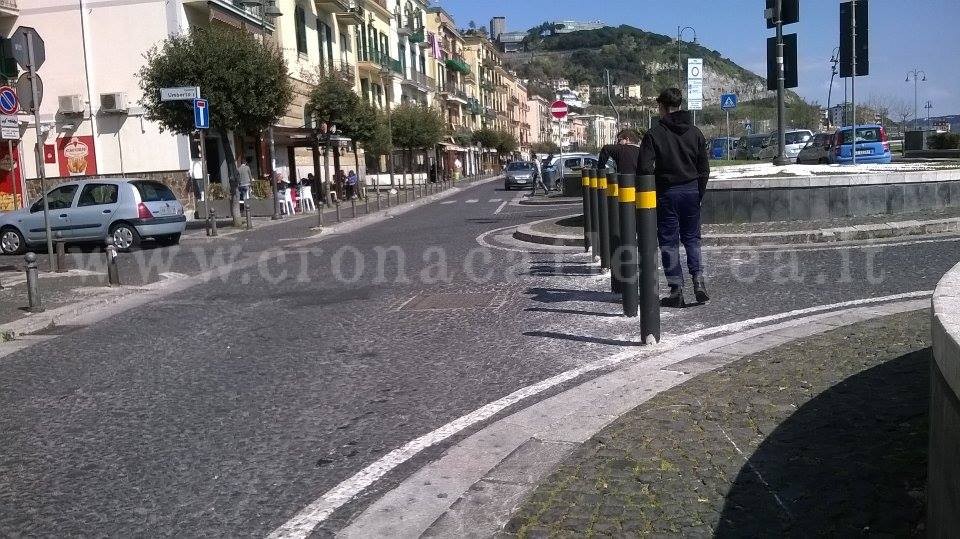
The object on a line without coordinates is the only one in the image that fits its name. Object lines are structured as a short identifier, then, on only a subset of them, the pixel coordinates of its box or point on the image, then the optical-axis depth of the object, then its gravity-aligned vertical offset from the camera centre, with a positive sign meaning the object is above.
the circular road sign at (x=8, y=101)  11.70 +1.48
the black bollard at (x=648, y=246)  6.04 -0.53
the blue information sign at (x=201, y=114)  19.25 +1.90
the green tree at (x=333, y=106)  32.19 +3.21
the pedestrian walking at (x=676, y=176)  7.32 -0.04
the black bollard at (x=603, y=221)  9.59 -0.52
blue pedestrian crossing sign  31.16 +2.53
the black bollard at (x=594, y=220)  10.64 -0.57
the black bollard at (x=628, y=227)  6.67 -0.42
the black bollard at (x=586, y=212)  10.99 -0.48
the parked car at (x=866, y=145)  27.88 +0.58
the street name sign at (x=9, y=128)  11.62 +1.09
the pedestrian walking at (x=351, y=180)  35.60 +0.35
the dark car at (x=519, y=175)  42.22 +0.23
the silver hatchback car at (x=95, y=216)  17.00 -0.30
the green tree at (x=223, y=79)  21.70 +3.05
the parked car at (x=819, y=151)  30.14 +0.51
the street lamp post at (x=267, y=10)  30.75 +7.06
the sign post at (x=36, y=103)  11.77 +1.46
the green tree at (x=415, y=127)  47.62 +3.34
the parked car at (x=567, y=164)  34.78 +0.55
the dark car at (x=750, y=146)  54.31 +1.51
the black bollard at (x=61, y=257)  12.95 -0.84
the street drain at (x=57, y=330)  8.55 -1.31
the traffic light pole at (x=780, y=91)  17.11 +1.57
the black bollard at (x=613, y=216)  8.23 -0.43
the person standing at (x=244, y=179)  25.48 +0.44
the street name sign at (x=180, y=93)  19.58 +2.43
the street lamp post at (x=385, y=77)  51.60 +6.95
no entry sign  19.50 +1.62
